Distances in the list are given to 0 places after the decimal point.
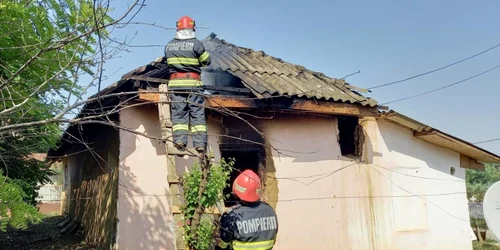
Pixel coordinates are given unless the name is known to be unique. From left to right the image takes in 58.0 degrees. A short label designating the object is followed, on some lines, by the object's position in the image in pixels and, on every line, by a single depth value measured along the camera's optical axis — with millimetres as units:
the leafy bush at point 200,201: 4207
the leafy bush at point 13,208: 2962
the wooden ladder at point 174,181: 4137
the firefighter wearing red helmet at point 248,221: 4156
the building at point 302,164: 6289
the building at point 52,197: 17602
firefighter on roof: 5211
